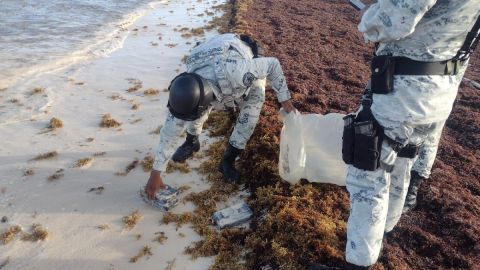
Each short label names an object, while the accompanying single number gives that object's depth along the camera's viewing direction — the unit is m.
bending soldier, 2.49
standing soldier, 1.72
